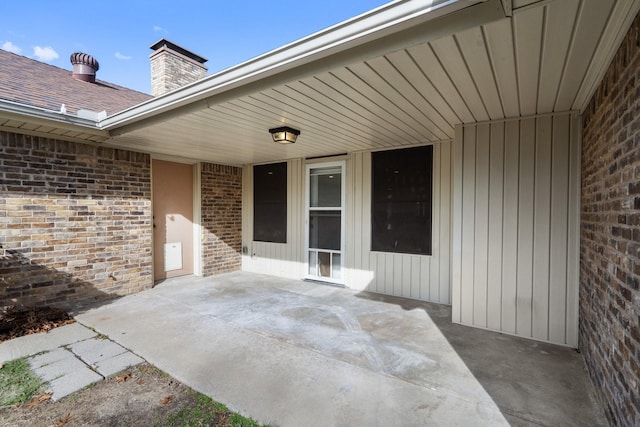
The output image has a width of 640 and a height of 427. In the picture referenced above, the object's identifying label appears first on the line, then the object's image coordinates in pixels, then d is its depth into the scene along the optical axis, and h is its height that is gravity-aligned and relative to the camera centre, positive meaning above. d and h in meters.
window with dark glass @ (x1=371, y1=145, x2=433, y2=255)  4.48 +0.15
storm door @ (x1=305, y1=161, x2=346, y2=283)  5.38 -0.20
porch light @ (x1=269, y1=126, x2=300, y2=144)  3.67 +0.93
